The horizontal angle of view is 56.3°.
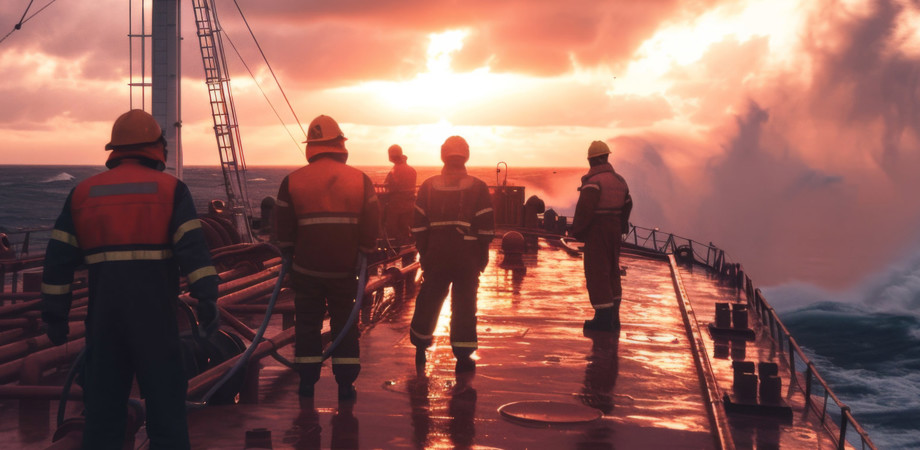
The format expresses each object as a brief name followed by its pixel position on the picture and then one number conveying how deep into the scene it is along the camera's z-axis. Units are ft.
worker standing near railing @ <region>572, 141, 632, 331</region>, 30.76
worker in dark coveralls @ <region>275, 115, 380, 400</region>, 20.77
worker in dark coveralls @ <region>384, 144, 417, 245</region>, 53.42
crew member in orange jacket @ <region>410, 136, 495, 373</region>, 24.81
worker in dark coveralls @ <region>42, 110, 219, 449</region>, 14.55
